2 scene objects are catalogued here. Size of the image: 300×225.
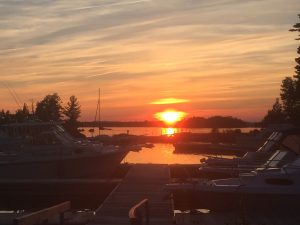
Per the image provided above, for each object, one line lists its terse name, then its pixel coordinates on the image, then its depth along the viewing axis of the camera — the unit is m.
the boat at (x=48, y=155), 13.41
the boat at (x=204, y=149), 23.55
